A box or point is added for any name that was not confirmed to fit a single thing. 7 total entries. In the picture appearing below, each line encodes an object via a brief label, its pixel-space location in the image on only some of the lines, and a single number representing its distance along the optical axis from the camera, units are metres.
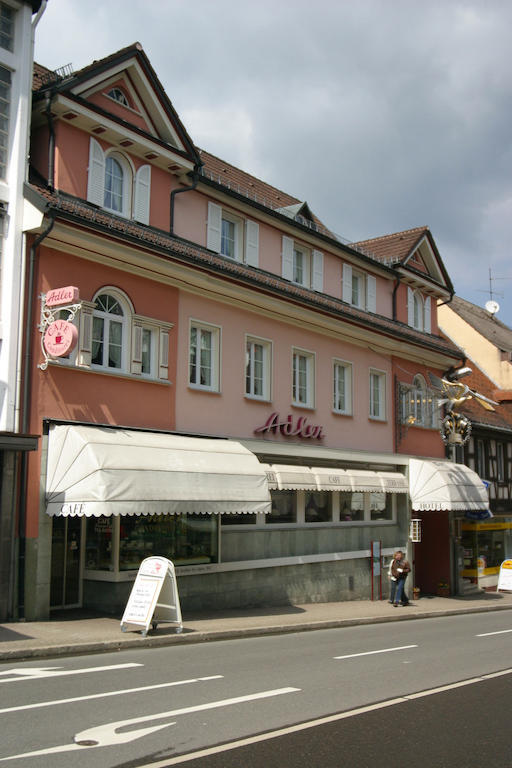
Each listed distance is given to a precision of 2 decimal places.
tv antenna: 46.84
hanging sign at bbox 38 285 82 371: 14.28
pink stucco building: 15.16
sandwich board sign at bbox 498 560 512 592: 29.64
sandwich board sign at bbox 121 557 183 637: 13.38
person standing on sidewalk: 22.00
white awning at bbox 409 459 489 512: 25.30
